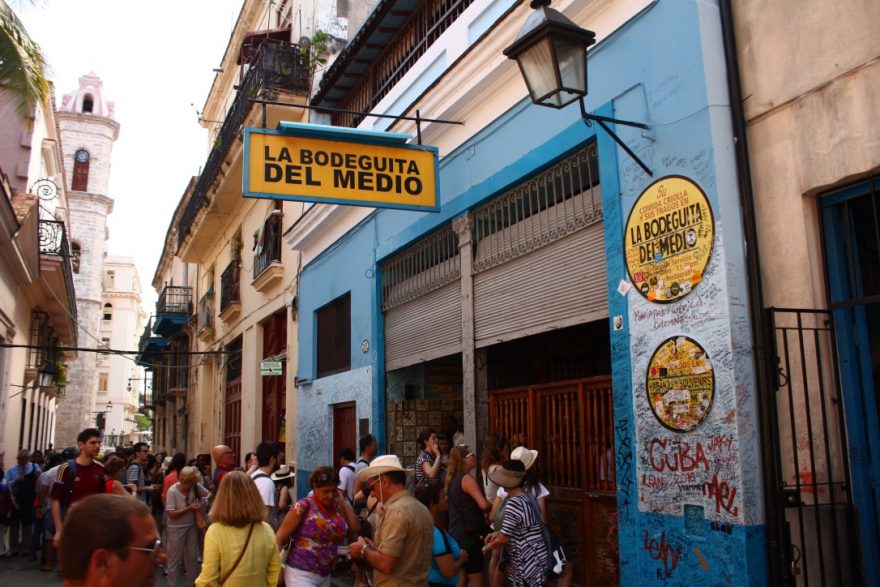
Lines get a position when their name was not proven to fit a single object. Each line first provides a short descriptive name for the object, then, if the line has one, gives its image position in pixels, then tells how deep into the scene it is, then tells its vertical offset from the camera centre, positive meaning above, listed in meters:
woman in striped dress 5.70 -0.87
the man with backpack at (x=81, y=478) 8.06 -0.48
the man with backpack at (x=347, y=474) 9.23 -0.59
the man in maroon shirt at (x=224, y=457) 8.52 -0.33
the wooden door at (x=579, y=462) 7.47 -0.44
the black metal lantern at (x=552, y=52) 5.94 +2.69
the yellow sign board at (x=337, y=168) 8.19 +2.65
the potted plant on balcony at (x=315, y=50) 15.50 +7.14
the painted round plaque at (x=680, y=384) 5.61 +0.21
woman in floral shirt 5.34 -0.73
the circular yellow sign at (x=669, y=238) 5.75 +1.30
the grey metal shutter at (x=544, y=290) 7.30 +1.26
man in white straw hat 4.77 -0.74
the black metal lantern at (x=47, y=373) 19.41 +1.37
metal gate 4.94 -0.27
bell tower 48.22 +12.64
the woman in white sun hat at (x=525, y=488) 6.72 -0.64
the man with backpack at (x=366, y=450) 9.34 -0.32
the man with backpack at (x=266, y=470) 7.82 -0.45
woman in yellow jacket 4.70 -0.68
